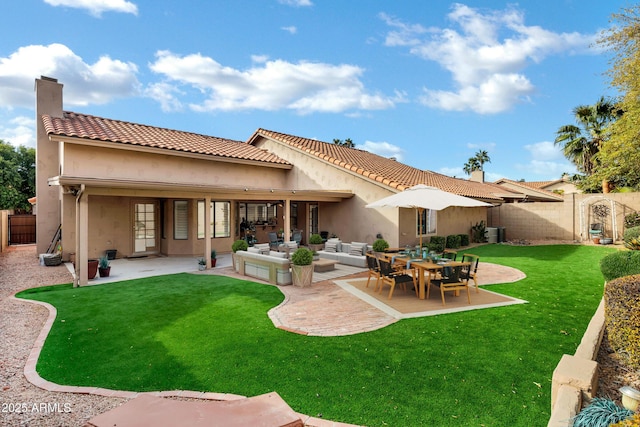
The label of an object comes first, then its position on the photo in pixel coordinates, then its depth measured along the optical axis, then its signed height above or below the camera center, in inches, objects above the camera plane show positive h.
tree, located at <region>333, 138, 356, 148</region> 1679.4 +381.7
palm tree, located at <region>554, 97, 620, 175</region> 970.1 +258.1
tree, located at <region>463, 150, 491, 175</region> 2511.1 +426.0
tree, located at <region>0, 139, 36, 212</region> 1111.6 +147.7
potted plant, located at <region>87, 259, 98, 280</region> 446.9 -69.8
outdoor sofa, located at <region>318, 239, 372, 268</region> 548.4 -63.8
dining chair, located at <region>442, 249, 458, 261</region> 405.2 -55.8
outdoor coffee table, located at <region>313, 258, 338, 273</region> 507.7 -76.8
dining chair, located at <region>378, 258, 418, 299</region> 355.9 -66.7
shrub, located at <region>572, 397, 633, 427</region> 116.6 -72.8
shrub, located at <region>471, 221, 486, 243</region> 855.1 -44.5
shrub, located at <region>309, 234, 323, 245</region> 632.0 -45.0
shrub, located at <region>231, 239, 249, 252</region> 508.3 -45.6
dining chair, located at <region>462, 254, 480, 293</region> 371.1 -69.1
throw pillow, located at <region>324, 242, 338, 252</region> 604.7 -56.1
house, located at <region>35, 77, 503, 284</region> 544.1 +44.2
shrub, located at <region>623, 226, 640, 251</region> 465.9 -36.4
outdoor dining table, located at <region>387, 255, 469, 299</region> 343.9 -52.5
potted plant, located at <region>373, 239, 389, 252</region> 517.7 -46.2
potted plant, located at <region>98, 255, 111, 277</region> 465.7 -71.6
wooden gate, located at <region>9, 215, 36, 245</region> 896.9 -31.2
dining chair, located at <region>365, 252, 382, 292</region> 385.4 -60.4
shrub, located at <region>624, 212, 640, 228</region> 725.0 -10.4
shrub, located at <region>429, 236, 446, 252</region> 661.9 -56.4
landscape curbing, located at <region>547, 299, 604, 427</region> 127.8 -73.0
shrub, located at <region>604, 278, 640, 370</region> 168.2 -54.9
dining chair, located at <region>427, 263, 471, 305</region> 337.4 -67.8
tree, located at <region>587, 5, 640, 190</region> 476.1 +203.7
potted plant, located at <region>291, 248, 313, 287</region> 406.9 -63.8
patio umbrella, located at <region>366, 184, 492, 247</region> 392.3 +20.9
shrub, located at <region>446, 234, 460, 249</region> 738.2 -57.1
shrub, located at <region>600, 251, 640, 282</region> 323.0 -49.3
